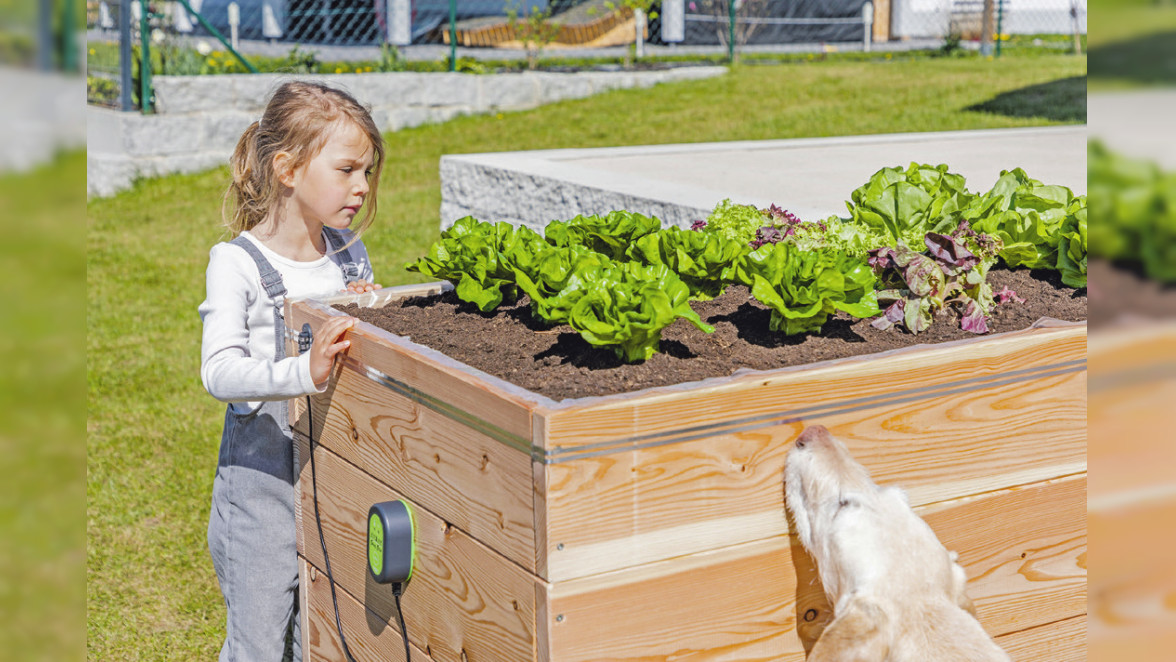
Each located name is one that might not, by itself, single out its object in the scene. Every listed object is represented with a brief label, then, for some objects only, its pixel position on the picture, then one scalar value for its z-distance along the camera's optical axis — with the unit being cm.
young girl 298
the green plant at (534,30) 1495
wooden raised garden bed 190
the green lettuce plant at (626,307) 213
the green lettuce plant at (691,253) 275
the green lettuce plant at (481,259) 282
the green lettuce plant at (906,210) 297
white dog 192
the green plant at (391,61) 1341
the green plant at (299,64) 1288
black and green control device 235
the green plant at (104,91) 1150
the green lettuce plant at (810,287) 233
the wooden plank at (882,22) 2314
